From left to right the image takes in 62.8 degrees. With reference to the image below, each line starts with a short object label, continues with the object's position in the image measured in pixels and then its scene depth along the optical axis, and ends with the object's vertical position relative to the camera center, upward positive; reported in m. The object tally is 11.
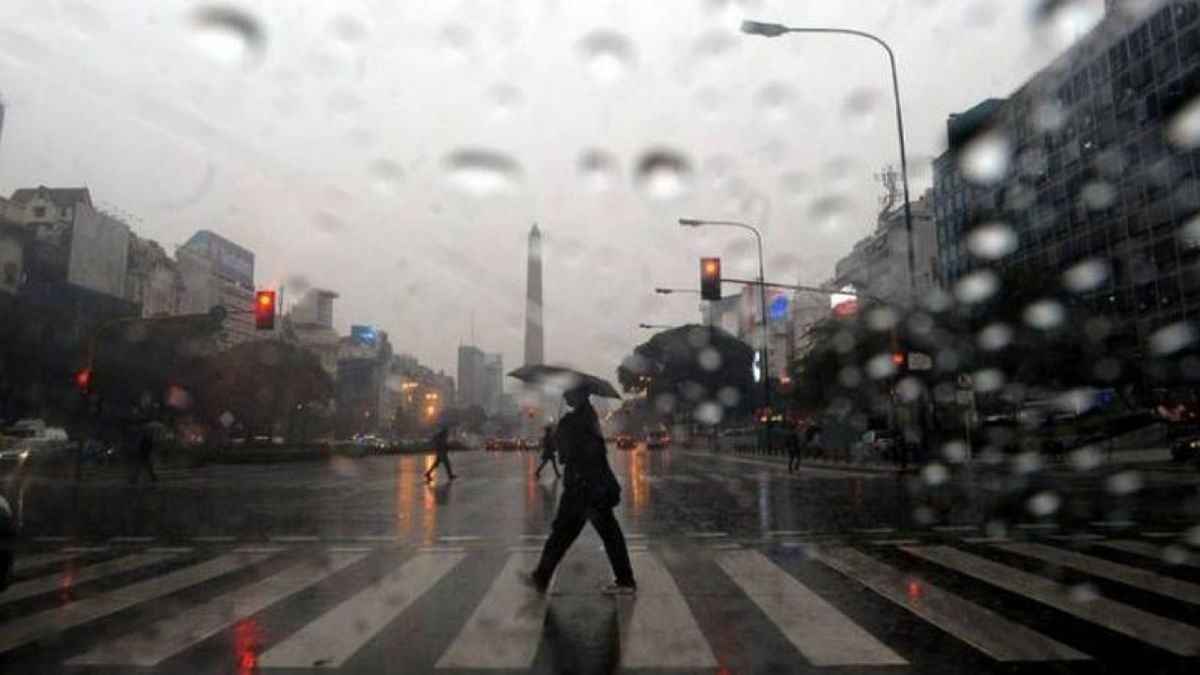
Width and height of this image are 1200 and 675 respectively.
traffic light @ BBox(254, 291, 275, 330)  24.77 +4.20
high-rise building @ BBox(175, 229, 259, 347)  107.38 +23.20
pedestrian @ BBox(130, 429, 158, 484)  26.25 +0.54
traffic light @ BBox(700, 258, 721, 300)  24.42 +4.82
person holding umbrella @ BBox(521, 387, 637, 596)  7.95 -0.23
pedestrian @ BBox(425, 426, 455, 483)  25.51 +0.77
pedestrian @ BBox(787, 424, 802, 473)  32.72 +0.75
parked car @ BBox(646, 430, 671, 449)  80.44 +2.72
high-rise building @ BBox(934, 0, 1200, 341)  46.69 +16.79
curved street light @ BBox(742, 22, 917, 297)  25.27 +8.65
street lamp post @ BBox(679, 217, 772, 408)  35.66 +7.94
